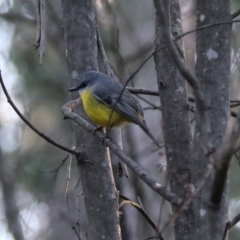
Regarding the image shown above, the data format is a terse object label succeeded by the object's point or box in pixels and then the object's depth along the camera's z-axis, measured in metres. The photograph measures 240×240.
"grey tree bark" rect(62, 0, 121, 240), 6.91
